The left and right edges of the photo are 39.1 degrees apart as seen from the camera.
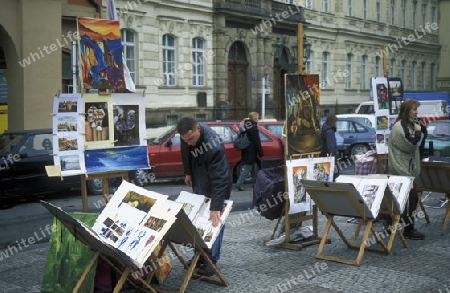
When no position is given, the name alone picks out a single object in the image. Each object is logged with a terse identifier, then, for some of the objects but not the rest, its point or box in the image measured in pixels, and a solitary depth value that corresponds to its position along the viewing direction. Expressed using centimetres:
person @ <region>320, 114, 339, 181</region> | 1141
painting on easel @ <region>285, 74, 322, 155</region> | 884
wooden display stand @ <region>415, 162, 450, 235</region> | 979
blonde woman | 1492
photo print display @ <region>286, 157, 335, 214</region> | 855
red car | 1611
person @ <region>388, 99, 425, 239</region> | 883
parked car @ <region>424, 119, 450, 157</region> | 1608
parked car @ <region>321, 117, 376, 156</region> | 2289
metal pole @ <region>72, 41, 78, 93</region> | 1489
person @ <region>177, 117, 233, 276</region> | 679
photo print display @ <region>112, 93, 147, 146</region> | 896
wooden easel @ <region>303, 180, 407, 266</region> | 763
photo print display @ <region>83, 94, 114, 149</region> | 867
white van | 2897
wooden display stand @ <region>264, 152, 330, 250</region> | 856
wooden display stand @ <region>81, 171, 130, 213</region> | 837
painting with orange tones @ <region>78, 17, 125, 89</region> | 855
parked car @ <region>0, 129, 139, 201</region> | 1333
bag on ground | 860
